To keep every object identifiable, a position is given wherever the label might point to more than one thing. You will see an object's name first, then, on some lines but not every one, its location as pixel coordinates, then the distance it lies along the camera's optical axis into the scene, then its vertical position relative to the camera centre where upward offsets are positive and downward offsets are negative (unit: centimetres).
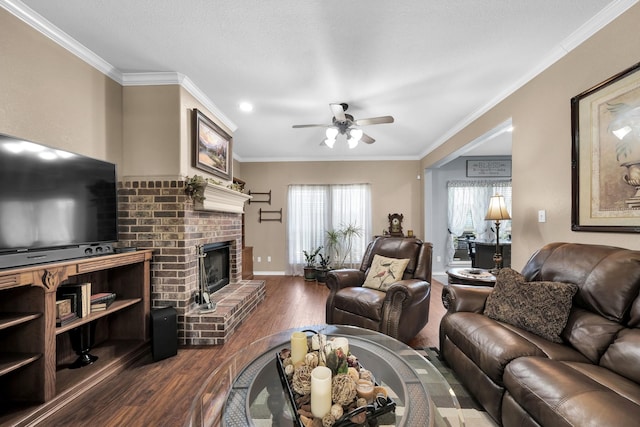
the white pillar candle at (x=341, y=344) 129 -66
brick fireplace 246 -25
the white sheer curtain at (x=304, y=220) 545 -13
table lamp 280 +0
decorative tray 97 -78
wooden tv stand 144 -80
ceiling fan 277 +101
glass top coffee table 103 -82
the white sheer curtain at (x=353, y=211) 540 +5
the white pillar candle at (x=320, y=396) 101 -72
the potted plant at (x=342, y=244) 538 -64
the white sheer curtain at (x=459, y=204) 566 +19
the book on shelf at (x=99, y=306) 194 -70
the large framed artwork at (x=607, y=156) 158 +38
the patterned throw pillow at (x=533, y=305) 154 -59
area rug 101 -121
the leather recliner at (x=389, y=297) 226 -79
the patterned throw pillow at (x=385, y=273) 270 -64
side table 246 -65
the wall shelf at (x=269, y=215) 552 -2
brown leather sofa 103 -74
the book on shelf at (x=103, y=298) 196 -65
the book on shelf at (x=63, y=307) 169 -61
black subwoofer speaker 218 -102
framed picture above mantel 271 +81
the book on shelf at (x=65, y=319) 168 -70
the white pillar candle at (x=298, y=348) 131 -68
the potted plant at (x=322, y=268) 492 -106
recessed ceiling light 303 +129
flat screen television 148 +7
